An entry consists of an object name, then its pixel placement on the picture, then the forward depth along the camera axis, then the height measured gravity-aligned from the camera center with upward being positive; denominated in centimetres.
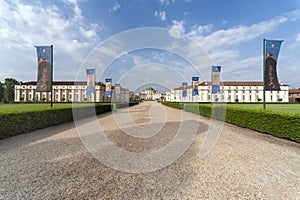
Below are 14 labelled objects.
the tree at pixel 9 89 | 6852 +473
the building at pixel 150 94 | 11844 +463
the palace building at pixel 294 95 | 7168 +290
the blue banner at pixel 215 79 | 1405 +193
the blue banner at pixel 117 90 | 3404 +229
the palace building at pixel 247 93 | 7462 +388
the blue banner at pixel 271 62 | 973 +242
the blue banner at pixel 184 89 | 2921 +222
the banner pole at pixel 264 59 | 983 +259
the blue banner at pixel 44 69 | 1061 +206
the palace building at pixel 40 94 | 7600 +319
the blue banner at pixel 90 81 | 1523 +185
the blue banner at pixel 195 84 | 2263 +243
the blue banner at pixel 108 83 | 2809 +309
